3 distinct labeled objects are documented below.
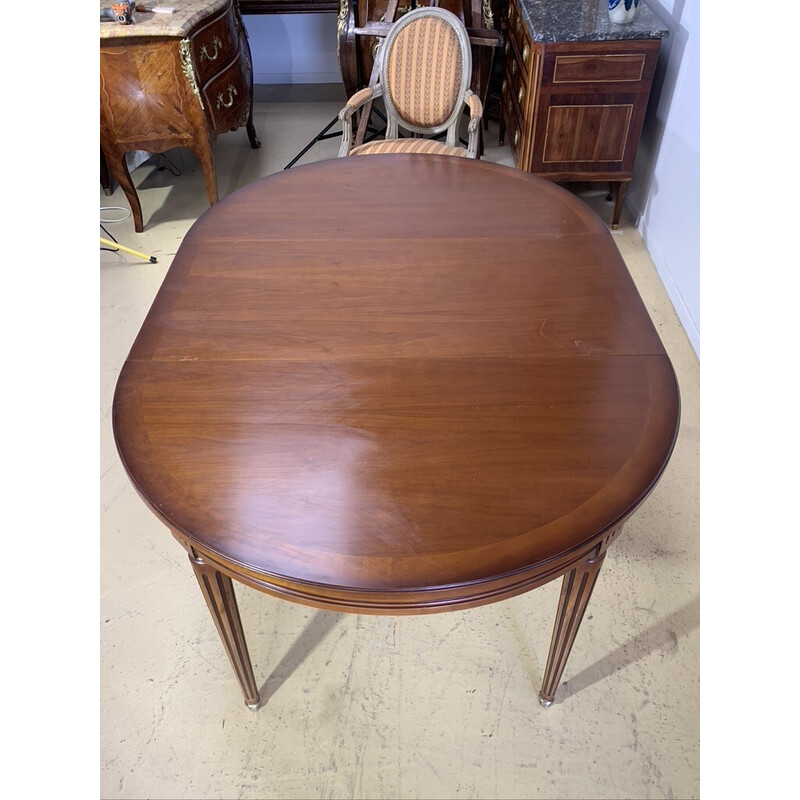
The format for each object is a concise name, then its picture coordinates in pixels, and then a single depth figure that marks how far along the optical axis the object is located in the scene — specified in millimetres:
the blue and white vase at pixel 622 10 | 2197
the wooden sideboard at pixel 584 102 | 2221
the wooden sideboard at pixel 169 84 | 2270
